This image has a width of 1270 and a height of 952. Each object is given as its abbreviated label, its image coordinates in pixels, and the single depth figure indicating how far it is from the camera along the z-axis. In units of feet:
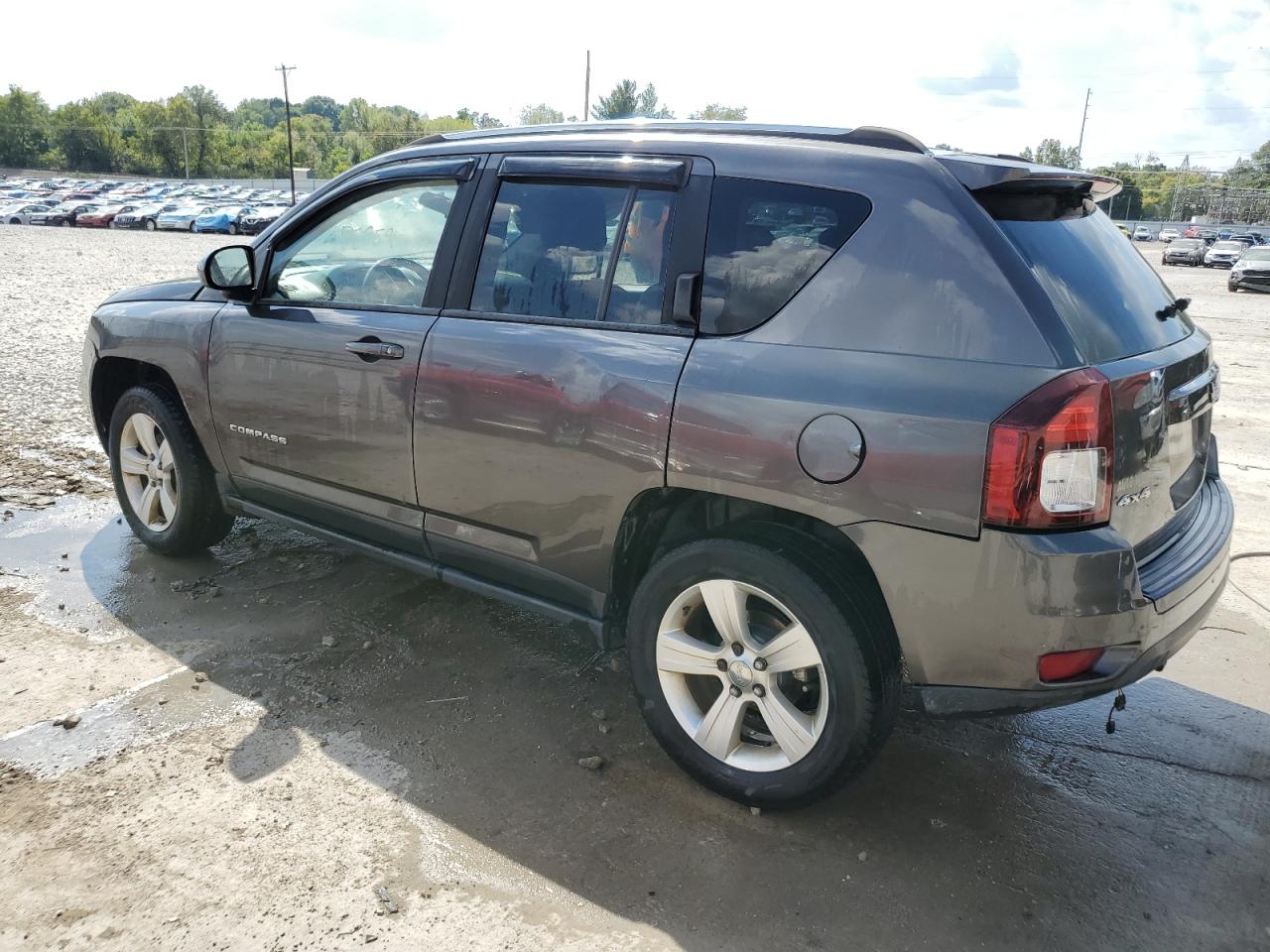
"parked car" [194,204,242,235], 155.63
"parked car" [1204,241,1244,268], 140.26
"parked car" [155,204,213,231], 160.66
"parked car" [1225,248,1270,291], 87.04
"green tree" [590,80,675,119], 351.87
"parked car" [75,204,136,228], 164.35
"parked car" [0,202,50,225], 166.67
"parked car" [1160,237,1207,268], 141.59
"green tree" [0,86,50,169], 378.53
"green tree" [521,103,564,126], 371.17
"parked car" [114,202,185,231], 164.04
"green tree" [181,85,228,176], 381.40
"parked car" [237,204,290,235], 154.92
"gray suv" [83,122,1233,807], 7.88
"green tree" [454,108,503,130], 452.76
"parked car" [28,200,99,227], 165.27
